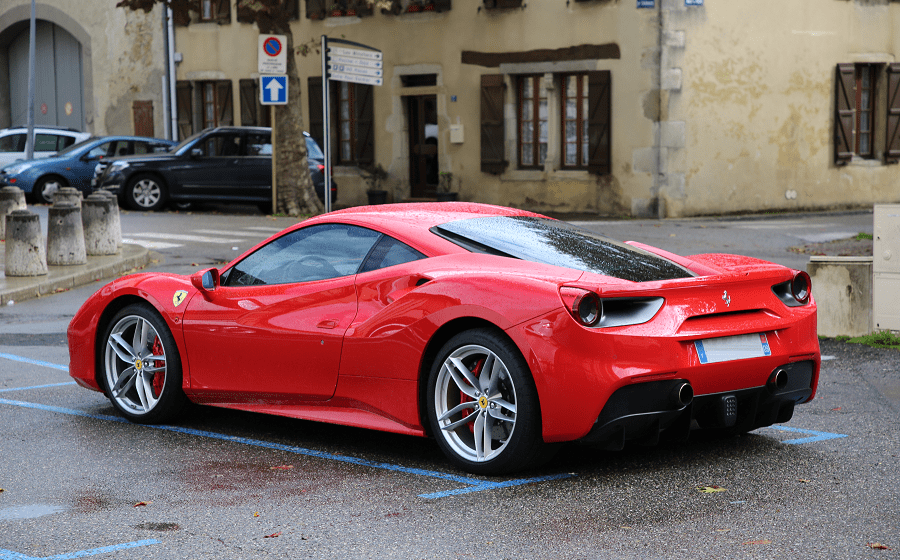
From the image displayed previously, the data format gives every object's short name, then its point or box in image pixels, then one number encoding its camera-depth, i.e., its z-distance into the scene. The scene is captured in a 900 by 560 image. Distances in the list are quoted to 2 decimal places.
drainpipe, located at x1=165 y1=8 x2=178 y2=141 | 28.95
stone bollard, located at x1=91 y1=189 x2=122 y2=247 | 15.42
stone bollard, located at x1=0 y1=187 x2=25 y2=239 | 17.55
